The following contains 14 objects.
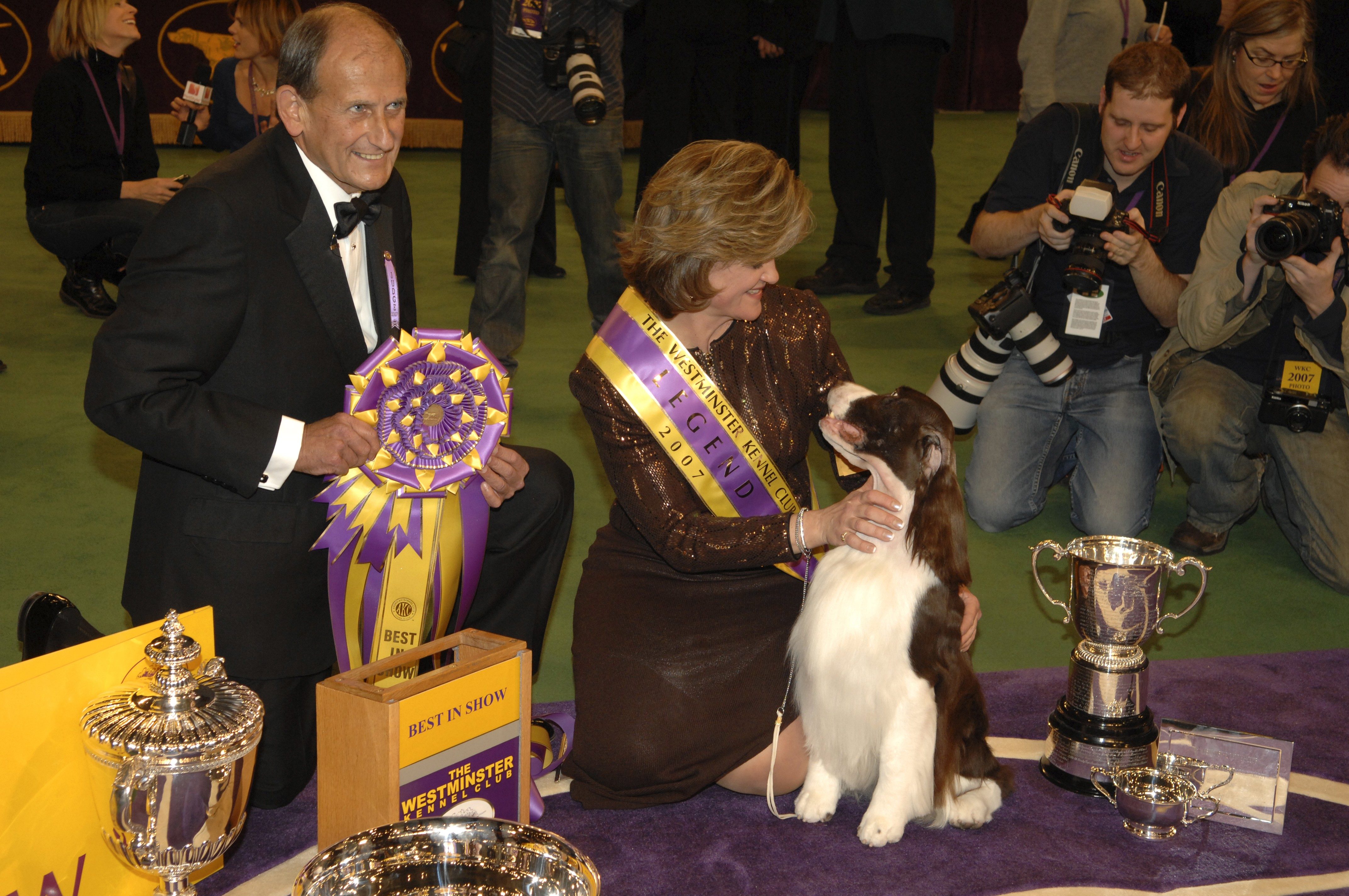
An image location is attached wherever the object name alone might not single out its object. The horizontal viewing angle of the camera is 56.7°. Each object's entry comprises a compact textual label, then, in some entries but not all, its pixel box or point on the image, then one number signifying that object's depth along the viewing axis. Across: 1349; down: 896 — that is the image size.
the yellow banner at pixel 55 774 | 1.95
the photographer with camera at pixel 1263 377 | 3.78
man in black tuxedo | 2.39
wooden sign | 2.17
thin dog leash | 2.55
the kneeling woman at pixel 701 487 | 2.60
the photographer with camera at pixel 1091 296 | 4.04
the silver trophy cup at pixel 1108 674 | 2.72
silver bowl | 1.64
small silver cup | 2.58
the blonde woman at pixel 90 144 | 5.75
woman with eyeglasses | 4.38
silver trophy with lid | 1.81
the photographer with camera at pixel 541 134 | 5.13
